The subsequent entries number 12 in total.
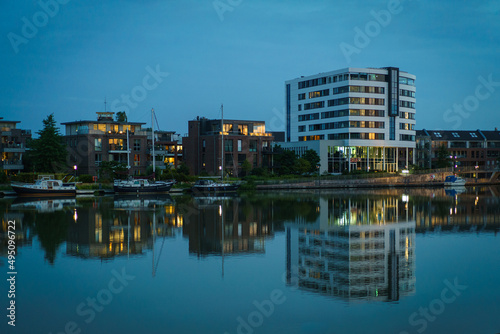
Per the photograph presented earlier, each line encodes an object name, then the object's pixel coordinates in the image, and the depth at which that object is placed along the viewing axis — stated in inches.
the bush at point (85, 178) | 2759.8
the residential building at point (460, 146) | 4736.7
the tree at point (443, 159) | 4340.6
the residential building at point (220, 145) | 3292.3
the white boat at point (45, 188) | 2380.7
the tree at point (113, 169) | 2815.0
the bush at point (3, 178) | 2600.9
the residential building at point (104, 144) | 3129.9
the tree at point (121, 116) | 3913.6
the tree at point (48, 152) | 2881.4
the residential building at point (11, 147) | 3147.1
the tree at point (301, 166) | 3356.3
